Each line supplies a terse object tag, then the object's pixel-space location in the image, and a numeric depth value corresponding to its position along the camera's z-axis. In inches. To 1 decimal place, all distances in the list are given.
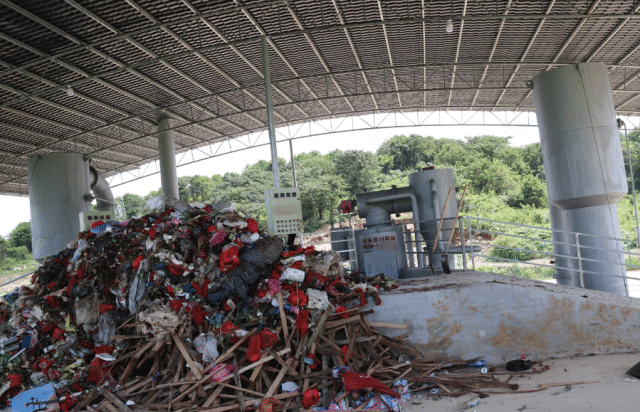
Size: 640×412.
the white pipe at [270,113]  403.2
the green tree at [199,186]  1392.7
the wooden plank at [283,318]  206.8
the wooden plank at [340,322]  215.9
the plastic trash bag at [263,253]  235.6
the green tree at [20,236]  1374.3
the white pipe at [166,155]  671.8
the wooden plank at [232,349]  193.2
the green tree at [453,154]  1323.8
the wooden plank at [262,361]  188.9
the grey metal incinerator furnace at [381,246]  346.3
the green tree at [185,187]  1413.6
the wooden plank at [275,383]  181.1
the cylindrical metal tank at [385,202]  423.8
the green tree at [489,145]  1334.9
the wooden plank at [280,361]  190.6
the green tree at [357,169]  1314.0
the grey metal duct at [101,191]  575.8
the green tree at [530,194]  1203.9
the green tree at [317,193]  1268.5
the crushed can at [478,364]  231.0
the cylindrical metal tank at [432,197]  408.8
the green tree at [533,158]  1280.8
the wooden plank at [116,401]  176.4
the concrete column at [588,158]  381.1
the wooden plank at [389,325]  231.5
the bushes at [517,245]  1020.5
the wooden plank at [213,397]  176.2
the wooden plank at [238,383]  174.4
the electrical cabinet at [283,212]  305.1
